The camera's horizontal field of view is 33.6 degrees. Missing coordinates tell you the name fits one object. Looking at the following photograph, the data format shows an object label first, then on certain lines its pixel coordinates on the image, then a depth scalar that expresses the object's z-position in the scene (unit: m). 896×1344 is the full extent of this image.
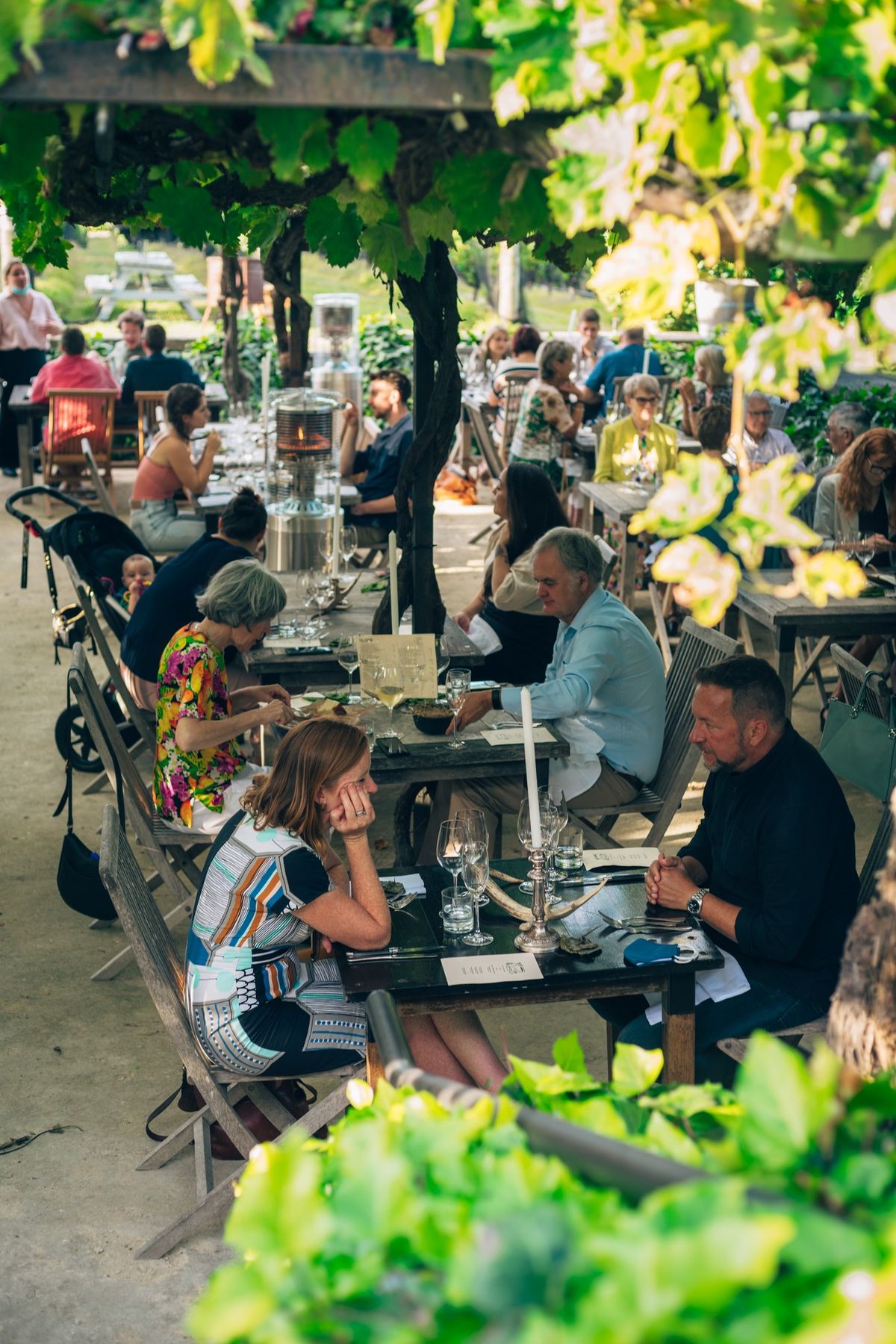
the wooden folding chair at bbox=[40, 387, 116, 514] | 10.75
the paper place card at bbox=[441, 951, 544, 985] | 3.12
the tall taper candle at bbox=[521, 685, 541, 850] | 3.30
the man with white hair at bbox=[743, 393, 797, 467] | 7.97
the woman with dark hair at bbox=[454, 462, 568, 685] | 5.76
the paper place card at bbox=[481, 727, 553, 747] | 4.60
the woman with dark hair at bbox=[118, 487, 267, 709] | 5.38
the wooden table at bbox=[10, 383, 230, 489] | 11.91
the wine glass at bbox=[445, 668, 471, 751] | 4.93
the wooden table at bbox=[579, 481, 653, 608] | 7.79
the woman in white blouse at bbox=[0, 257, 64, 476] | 12.38
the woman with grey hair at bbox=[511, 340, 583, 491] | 9.22
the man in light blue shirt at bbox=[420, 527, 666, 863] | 4.74
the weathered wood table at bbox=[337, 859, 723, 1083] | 3.10
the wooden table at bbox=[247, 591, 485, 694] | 5.31
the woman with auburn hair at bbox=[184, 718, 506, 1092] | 3.26
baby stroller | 6.01
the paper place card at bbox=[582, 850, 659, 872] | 3.72
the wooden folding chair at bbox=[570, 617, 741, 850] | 4.80
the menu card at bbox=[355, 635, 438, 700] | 4.66
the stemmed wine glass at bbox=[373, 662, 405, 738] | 4.66
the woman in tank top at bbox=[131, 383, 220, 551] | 8.04
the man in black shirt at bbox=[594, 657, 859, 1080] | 3.33
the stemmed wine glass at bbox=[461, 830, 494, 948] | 3.36
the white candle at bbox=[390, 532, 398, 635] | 4.89
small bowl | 4.64
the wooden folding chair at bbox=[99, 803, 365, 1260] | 3.27
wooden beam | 1.87
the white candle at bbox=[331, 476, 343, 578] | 6.01
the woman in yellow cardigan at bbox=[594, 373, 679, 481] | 8.38
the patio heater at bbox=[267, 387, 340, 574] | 7.30
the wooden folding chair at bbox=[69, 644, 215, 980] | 4.46
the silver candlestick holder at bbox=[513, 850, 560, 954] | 3.26
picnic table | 22.48
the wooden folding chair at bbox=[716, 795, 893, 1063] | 3.28
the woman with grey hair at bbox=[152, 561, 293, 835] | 4.52
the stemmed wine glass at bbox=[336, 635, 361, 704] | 5.24
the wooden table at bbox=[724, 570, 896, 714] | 5.82
